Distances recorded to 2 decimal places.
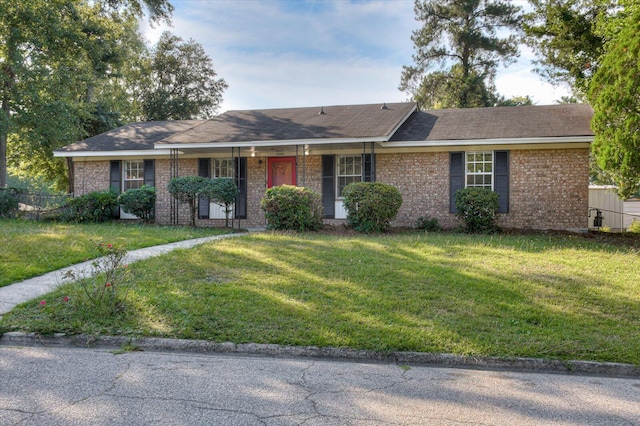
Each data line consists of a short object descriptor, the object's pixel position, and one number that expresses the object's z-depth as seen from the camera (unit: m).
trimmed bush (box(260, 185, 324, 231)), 12.91
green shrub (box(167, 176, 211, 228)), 14.54
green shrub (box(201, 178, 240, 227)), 14.32
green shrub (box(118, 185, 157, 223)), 15.67
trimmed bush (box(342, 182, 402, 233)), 12.96
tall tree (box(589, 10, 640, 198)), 10.22
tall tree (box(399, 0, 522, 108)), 27.28
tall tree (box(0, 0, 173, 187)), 20.94
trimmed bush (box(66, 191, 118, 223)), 16.17
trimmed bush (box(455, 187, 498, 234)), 13.40
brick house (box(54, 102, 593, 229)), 14.09
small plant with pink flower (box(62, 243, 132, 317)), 5.95
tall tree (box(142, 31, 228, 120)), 36.56
